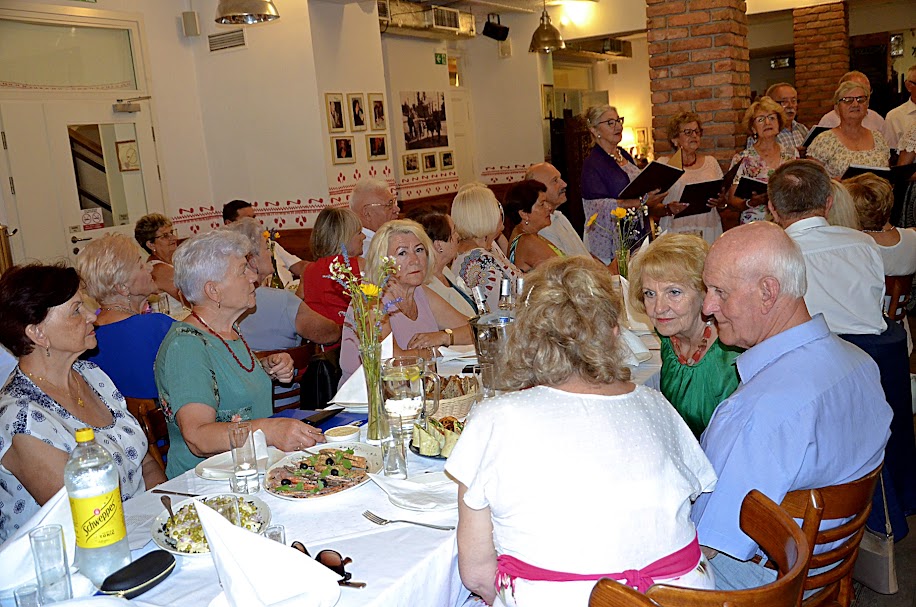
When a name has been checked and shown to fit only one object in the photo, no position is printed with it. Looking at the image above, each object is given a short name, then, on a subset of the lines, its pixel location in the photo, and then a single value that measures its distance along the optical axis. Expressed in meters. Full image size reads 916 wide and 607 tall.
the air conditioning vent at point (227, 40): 7.91
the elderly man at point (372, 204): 5.50
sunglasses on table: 1.52
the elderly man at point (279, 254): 6.63
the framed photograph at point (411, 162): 9.95
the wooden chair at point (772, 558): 1.24
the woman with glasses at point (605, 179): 6.10
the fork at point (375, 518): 1.78
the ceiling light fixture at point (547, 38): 9.62
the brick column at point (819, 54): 10.46
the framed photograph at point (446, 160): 10.63
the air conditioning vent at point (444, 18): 9.91
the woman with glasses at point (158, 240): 5.67
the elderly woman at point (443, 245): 4.37
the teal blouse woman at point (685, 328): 2.38
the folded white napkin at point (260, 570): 1.40
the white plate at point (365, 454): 2.11
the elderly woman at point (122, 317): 3.42
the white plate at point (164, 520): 1.67
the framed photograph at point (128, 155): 7.46
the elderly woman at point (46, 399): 2.17
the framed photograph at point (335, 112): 7.94
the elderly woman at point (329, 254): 4.41
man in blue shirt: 1.78
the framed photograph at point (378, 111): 8.57
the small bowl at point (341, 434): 2.35
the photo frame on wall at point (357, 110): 8.24
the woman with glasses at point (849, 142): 6.14
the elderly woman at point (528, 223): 4.91
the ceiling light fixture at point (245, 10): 5.93
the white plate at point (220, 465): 2.09
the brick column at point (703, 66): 6.77
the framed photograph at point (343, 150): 8.05
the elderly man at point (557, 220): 5.32
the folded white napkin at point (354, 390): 2.77
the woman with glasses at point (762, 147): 6.20
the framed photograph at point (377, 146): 8.59
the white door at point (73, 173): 6.63
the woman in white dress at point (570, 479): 1.48
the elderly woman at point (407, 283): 3.49
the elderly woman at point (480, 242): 4.48
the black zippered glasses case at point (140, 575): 1.51
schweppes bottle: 1.55
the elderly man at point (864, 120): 6.52
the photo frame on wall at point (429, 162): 10.30
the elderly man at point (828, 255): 3.19
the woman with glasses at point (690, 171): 6.39
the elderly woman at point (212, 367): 2.41
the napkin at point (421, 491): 1.82
